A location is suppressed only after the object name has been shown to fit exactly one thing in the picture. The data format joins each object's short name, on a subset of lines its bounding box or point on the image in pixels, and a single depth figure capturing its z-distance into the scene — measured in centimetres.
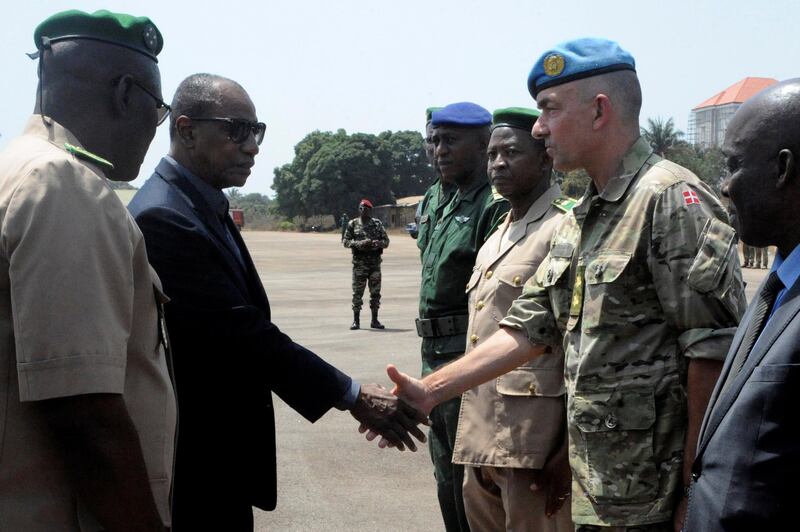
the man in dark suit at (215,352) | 280
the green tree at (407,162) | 7512
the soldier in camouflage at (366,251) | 1317
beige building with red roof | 8369
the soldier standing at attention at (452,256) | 425
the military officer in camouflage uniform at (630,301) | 242
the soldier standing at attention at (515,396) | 341
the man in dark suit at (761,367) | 154
